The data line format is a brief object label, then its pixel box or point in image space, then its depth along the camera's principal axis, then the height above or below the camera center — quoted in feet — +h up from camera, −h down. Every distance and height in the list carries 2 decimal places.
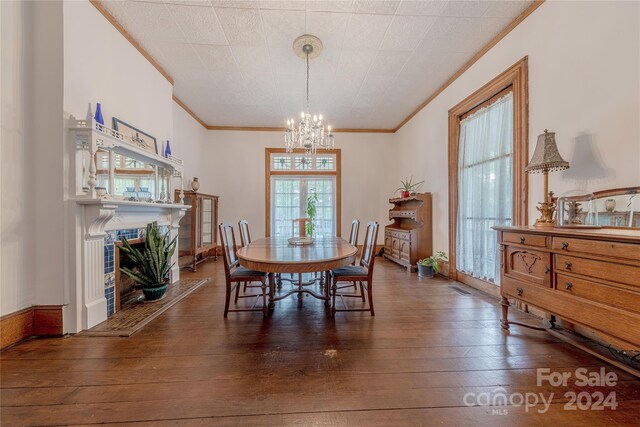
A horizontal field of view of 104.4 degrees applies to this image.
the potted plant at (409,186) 16.04 +1.70
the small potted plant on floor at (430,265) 13.25 -2.89
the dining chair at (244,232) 10.78 -0.93
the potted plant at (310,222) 9.54 -0.43
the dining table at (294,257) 6.42 -1.28
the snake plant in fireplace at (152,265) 9.13 -2.00
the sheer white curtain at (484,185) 9.59 +1.07
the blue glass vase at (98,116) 7.68 +3.00
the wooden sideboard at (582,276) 4.48 -1.43
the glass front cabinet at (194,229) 14.66 -1.03
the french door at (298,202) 20.25 +0.78
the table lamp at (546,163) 6.63 +1.27
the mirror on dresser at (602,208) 5.72 +0.05
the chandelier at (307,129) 9.70 +3.45
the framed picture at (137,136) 8.89 +3.04
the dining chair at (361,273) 8.24 -2.12
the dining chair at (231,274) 8.13 -2.12
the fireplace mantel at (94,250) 7.15 -1.11
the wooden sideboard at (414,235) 14.53 -1.48
